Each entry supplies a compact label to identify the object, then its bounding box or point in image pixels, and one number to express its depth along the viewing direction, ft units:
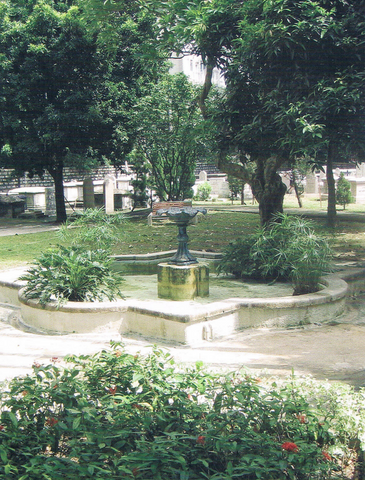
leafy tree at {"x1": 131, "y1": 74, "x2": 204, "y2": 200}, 75.03
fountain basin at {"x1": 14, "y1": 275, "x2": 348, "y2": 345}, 22.36
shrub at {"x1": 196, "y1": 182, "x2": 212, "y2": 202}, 117.60
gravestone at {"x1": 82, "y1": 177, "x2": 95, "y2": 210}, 90.54
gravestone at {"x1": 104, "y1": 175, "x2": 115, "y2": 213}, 95.30
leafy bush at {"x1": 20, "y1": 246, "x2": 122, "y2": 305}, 24.94
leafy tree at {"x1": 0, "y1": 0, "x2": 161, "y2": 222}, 67.56
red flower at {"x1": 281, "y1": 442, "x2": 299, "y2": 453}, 10.75
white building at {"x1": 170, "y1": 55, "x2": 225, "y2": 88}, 163.94
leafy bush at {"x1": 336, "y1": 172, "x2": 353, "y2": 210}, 89.15
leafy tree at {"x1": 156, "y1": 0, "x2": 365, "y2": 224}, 31.76
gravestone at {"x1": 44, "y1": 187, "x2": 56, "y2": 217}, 93.11
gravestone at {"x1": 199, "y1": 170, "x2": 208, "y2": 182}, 133.19
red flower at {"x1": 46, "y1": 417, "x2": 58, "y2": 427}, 12.05
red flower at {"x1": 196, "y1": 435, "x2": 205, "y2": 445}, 11.00
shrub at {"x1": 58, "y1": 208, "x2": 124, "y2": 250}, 30.99
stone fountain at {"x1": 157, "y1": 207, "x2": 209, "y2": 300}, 26.21
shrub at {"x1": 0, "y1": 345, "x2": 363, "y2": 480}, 10.37
